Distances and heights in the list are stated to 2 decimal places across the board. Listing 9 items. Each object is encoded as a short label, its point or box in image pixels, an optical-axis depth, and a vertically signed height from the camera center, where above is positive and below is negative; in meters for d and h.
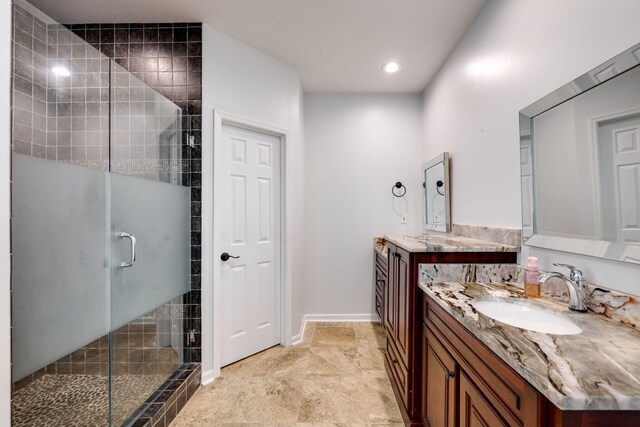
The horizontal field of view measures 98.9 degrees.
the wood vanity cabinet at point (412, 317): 1.47 -0.58
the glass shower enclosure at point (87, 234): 1.15 -0.07
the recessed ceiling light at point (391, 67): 2.54 +1.42
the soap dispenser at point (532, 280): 1.15 -0.28
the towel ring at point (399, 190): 3.12 +0.31
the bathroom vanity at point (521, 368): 0.55 -0.36
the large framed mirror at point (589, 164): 0.89 +0.19
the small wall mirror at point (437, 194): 2.37 +0.21
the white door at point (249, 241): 2.25 -0.19
